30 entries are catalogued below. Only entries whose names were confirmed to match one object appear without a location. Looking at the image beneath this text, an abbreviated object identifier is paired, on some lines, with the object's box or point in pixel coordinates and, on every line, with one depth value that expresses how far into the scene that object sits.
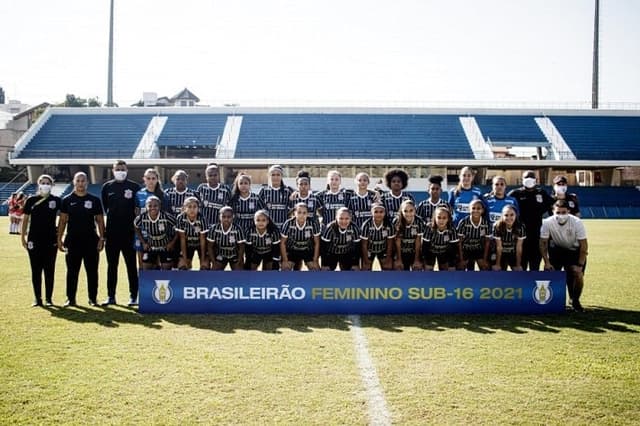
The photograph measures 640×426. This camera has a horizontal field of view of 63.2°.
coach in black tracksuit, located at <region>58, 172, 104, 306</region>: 7.66
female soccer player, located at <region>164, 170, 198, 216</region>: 8.64
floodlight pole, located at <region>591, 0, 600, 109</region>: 42.38
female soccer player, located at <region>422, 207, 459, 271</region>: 7.78
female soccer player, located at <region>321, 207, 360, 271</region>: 7.84
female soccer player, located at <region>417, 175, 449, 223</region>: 8.21
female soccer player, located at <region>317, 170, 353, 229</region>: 8.60
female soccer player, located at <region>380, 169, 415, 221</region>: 8.38
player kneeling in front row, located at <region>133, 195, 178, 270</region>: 7.81
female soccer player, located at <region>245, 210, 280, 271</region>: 7.72
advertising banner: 7.02
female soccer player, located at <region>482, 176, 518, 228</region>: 8.16
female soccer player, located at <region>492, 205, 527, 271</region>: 7.71
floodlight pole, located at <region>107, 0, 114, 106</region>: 41.03
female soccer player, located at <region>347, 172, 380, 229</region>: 8.45
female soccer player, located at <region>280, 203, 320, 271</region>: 7.77
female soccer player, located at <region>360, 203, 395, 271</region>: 7.86
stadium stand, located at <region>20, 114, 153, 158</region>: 38.50
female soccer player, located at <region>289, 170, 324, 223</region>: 8.43
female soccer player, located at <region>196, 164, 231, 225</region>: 8.61
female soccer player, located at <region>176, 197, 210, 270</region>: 7.89
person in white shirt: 7.58
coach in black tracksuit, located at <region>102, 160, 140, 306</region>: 7.73
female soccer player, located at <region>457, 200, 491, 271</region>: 7.80
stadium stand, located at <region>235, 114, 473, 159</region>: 38.72
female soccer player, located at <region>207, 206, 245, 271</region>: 7.82
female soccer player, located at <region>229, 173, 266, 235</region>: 8.31
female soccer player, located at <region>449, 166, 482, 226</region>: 8.20
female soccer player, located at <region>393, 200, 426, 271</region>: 7.77
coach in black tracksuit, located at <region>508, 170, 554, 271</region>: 8.20
